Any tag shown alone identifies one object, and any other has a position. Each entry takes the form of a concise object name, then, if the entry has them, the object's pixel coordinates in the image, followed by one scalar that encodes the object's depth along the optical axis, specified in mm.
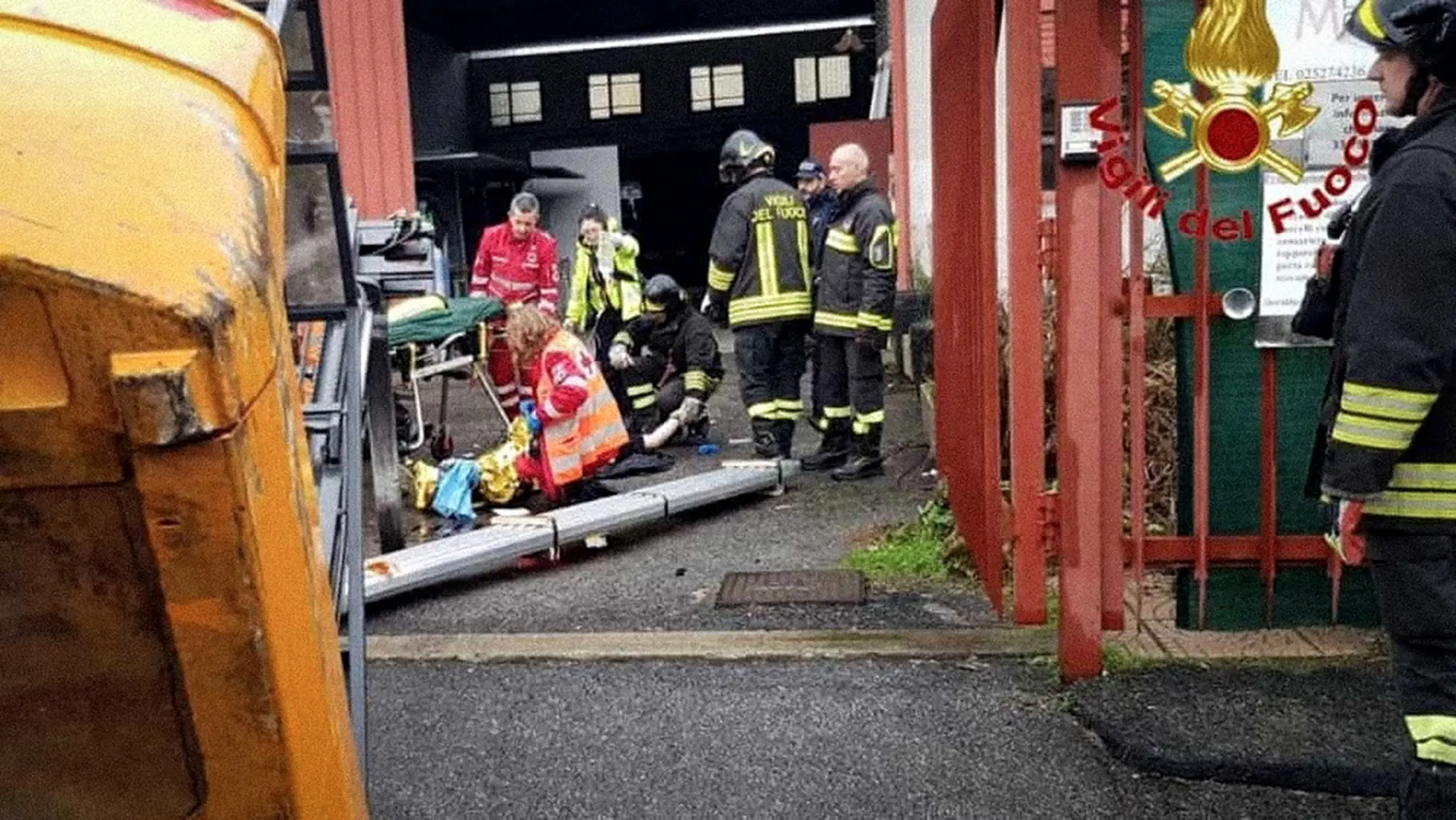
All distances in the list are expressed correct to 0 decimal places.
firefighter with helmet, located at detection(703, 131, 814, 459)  7250
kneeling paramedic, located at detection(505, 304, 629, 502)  6016
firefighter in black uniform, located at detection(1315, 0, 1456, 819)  2305
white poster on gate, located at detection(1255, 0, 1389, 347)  3582
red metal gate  3553
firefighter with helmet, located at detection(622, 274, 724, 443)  8203
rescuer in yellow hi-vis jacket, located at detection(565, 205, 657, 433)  8344
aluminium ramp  4832
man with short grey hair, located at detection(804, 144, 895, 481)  6750
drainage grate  4762
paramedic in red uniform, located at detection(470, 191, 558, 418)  9961
